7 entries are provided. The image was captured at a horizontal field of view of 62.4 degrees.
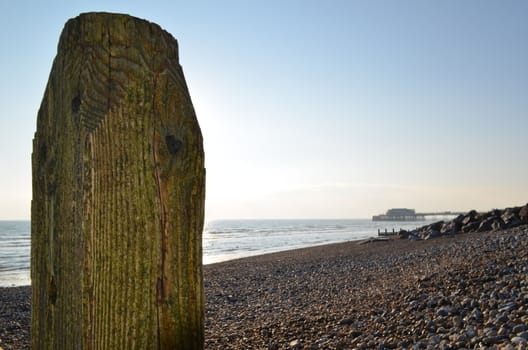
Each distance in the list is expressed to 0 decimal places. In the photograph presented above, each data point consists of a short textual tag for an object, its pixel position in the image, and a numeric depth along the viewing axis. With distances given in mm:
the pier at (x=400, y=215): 159500
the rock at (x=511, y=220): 20672
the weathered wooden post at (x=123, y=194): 1041
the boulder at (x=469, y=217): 24219
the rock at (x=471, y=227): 23453
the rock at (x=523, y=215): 20656
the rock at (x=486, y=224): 22344
